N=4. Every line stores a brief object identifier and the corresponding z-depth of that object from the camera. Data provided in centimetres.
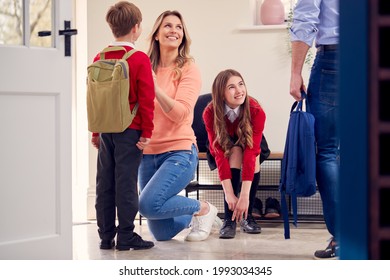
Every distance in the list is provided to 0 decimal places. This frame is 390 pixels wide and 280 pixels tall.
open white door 374
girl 508
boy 445
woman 478
